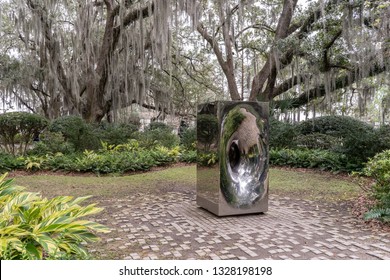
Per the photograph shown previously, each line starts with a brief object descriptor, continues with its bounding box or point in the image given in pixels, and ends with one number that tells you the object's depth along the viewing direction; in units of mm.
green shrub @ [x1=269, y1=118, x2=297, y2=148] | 9703
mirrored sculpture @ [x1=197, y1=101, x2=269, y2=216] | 4191
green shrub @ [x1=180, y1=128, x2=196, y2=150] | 10802
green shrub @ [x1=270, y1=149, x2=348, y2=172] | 7301
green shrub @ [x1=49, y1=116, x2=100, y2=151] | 9536
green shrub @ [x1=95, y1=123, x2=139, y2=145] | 10781
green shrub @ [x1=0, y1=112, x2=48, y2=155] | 8602
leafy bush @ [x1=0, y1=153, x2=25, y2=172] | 7793
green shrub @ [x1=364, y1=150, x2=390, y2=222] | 3697
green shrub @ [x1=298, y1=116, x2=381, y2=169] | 6734
